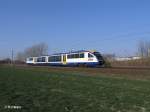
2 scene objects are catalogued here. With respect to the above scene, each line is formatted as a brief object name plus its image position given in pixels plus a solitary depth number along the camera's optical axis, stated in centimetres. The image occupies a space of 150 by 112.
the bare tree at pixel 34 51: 6474
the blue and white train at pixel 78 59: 2054
